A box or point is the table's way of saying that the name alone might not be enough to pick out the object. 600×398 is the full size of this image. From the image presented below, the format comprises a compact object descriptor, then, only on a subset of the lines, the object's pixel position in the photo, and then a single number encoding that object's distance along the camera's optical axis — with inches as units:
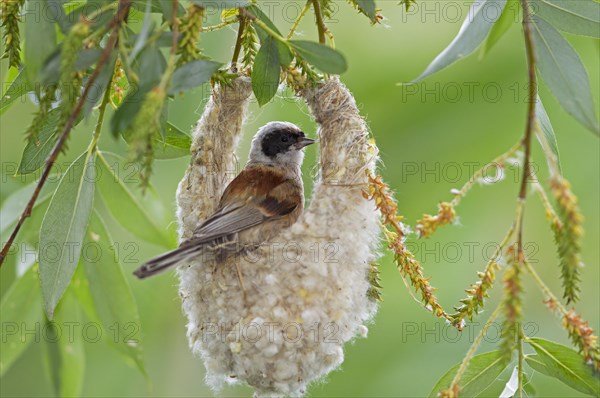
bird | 228.5
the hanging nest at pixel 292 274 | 218.2
